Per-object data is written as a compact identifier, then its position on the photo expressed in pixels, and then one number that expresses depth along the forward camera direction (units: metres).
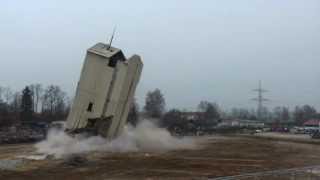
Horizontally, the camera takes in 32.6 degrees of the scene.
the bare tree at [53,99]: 145.19
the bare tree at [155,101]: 159.43
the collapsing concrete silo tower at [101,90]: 45.25
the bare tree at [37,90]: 155.38
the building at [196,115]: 183.98
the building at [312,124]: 161.44
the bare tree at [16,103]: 127.06
